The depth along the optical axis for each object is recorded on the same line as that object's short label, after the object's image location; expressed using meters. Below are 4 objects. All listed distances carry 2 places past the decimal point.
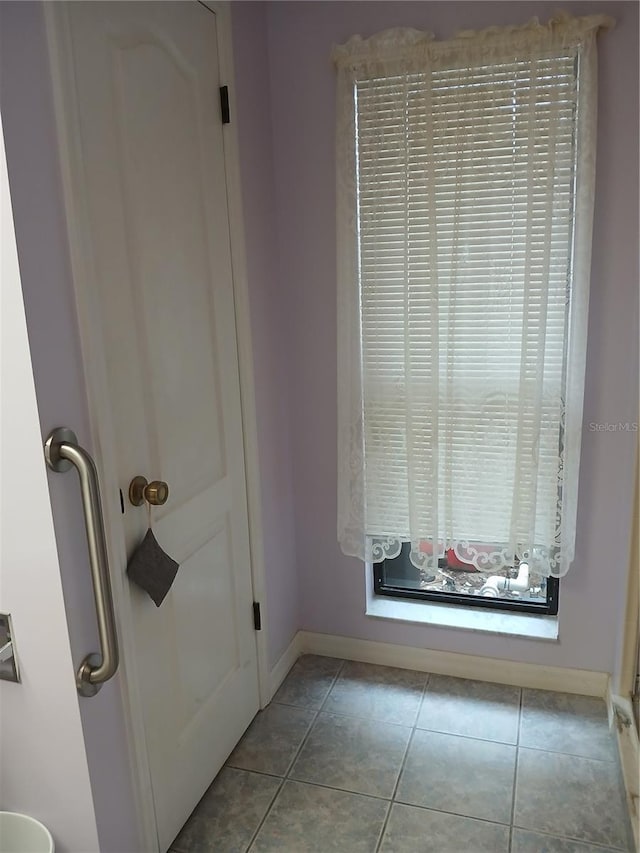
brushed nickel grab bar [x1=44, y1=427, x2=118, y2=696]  1.12
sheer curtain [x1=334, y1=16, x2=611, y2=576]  1.78
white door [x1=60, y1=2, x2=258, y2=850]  1.32
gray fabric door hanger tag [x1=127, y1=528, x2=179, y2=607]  1.41
